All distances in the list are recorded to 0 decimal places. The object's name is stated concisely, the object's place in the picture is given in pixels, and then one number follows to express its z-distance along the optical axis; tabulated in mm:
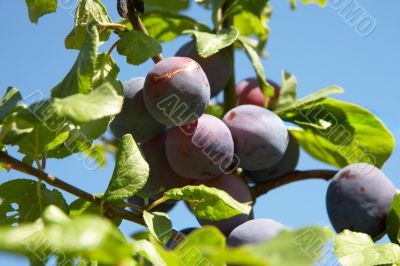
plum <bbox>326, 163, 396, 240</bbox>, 869
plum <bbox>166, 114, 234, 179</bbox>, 836
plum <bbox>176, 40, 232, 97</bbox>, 882
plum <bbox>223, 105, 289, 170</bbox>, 865
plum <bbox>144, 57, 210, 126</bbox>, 811
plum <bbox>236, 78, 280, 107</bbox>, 933
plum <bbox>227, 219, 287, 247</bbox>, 804
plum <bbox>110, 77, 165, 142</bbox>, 841
